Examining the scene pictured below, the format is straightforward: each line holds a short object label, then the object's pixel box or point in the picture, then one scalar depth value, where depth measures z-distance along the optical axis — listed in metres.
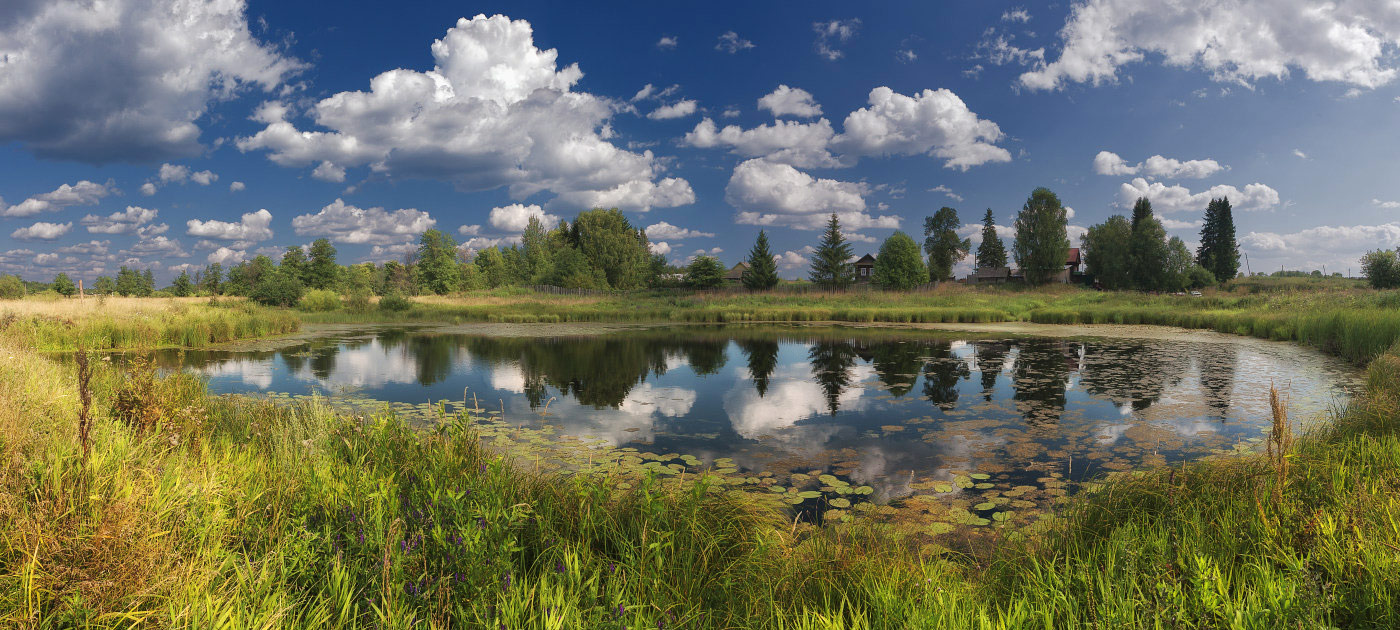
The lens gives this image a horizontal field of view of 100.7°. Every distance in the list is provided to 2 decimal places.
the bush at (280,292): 42.78
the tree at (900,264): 51.84
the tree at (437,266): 66.12
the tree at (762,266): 46.75
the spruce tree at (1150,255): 52.28
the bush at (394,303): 36.62
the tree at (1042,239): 56.53
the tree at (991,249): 68.56
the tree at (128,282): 68.72
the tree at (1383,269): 31.72
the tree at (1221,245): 64.38
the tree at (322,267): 54.72
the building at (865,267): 75.06
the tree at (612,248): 62.16
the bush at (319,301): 37.16
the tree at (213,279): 70.00
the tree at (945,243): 69.44
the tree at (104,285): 63.94
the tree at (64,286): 56.84
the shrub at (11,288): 47.06
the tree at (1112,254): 55.09
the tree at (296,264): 52.88
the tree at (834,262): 49.19
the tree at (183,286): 69.35
